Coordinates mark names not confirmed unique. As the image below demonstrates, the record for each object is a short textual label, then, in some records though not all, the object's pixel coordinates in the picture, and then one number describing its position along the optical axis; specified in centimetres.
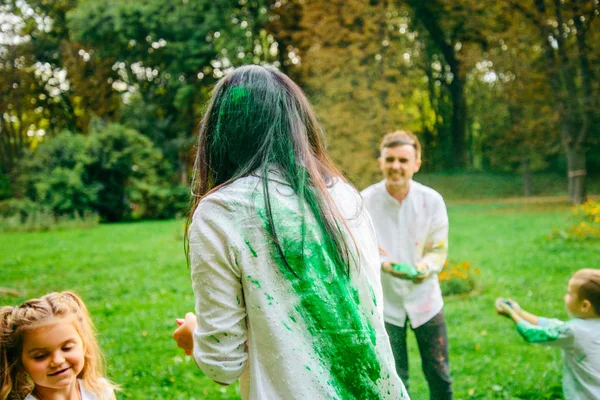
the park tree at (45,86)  2308
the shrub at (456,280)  781
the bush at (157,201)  2345
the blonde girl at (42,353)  234
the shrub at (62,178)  2111
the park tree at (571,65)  1709
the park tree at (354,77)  2180
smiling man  351
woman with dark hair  147
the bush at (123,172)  2275
